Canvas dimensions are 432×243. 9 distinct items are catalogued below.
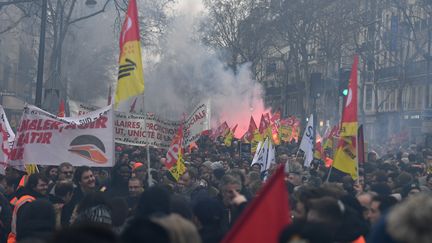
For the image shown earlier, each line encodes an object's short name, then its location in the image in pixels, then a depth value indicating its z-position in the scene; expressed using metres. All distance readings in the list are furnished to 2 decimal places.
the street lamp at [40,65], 22.95
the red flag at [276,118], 29.01
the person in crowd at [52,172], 11.87
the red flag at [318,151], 19.69
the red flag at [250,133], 24.97
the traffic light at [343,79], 22.27
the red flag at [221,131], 29.31
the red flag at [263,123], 23.17
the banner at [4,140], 11.91
